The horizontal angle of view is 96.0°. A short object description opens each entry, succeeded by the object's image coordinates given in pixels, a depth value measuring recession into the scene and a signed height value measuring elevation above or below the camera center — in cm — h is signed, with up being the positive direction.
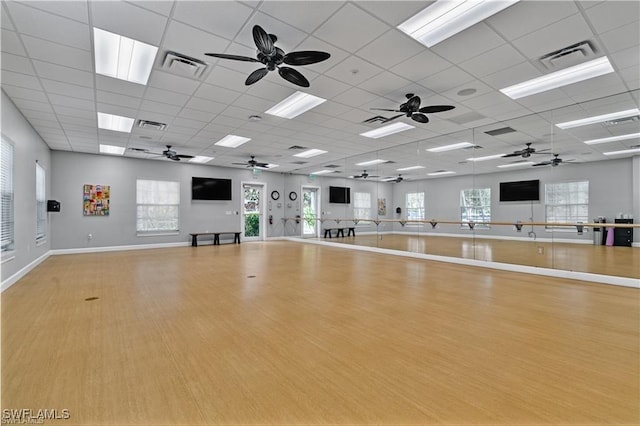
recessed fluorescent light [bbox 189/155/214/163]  997 +190
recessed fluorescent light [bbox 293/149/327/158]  925 +195
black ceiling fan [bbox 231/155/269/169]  1019 +178
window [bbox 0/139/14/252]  454 +29
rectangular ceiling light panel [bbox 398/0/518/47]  289 +208
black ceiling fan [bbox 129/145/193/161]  851 +175
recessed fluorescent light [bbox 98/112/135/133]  606 +198
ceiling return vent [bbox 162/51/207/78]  376 +201
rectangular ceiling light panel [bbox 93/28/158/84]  345 +204
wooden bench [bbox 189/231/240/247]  1073 -100
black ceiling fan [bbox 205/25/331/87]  298 +172
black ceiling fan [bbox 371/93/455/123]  465 +173
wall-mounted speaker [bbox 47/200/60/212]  801 +14
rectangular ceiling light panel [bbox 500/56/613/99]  405 +207
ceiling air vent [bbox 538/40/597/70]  354 +204
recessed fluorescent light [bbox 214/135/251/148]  769 +198
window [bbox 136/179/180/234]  1009 +20
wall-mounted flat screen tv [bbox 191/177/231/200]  1112 +92
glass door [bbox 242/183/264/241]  1249 -1
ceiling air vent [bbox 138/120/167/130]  638 +198
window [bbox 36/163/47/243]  701 +17
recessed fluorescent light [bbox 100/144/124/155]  849 +190
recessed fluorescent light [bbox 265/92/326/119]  519 +205
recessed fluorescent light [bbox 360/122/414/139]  671 +202
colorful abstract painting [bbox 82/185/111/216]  912 +37
